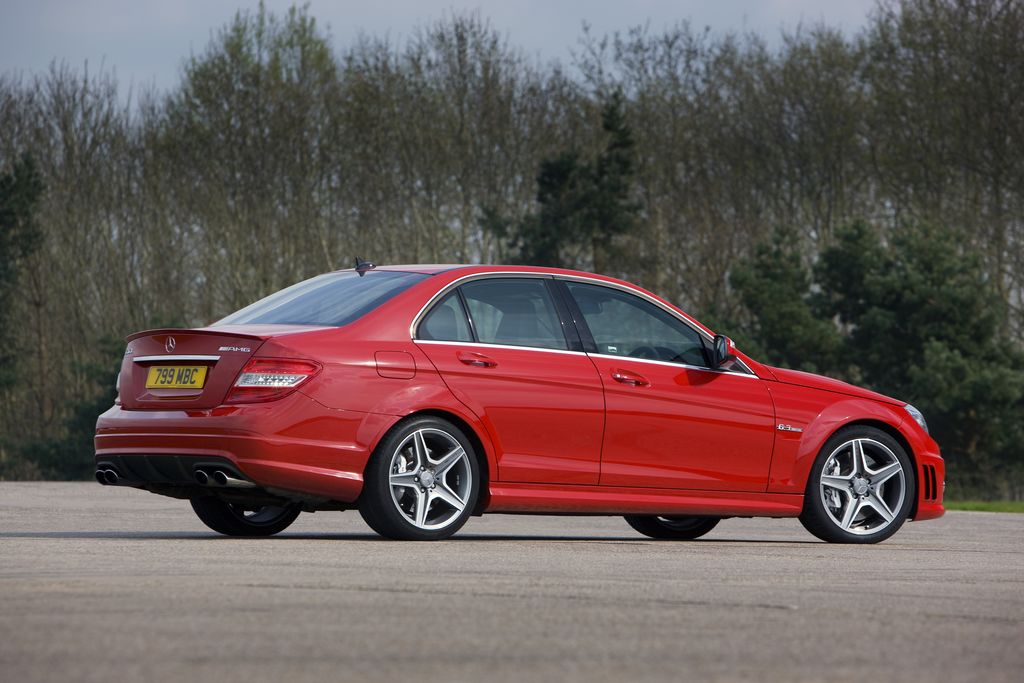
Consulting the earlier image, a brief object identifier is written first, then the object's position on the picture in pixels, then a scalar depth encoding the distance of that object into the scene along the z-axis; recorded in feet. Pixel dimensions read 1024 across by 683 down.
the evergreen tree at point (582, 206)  235.08
